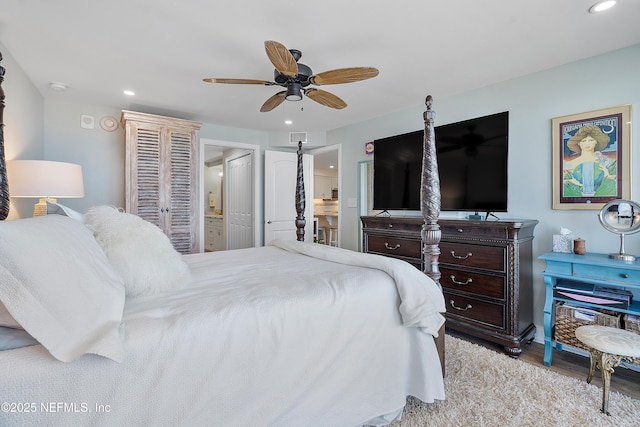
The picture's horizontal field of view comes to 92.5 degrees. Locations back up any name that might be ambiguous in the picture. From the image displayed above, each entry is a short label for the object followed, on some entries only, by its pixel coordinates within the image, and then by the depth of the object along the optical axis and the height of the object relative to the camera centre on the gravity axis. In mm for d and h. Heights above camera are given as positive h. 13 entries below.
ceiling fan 1890 +957
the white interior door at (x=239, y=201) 5184 +183
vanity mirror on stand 2127 -53
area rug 1627 -1114
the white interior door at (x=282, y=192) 5016 +321
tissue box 2477 -257
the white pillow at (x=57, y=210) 1455 +7
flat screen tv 2801 +478
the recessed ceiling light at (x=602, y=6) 1818 +1244
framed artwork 2348 +434
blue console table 2023 -445
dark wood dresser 2443 -568
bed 829 -429
